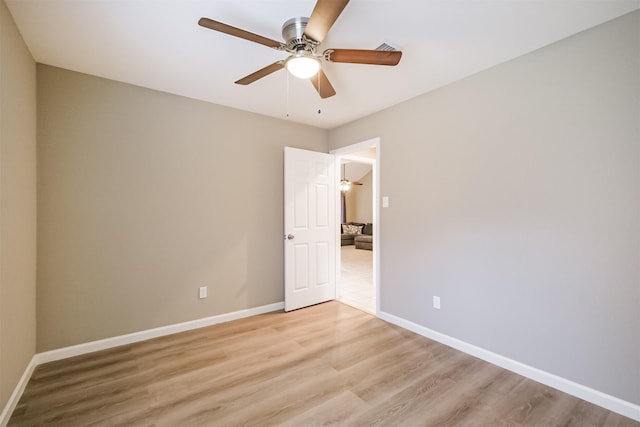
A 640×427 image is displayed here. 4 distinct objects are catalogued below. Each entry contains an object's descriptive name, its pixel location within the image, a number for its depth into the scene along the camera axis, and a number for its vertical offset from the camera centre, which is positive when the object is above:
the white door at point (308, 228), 3.53 -0.18
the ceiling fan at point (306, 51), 1.53 +1.00
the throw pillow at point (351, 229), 10.02 -0.54
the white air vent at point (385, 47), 2.03 +1.22
